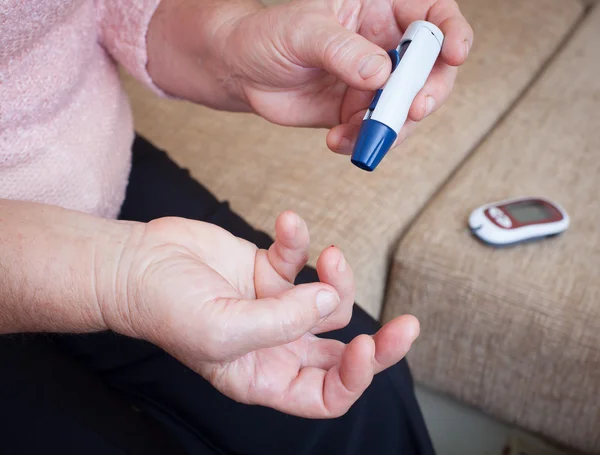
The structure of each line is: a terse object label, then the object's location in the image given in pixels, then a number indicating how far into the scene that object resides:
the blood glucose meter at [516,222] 0.92
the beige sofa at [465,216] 0.89
